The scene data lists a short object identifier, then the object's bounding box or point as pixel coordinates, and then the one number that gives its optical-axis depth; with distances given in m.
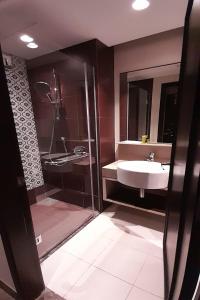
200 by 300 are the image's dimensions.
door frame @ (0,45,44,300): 0.95
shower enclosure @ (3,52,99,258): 2.15
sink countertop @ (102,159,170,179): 2.04
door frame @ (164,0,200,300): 0.53
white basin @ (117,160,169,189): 1.59
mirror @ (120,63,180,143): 1.96
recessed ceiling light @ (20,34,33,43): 1.74
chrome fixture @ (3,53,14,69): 1.82
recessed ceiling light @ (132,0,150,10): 1.31
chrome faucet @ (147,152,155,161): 2.12
